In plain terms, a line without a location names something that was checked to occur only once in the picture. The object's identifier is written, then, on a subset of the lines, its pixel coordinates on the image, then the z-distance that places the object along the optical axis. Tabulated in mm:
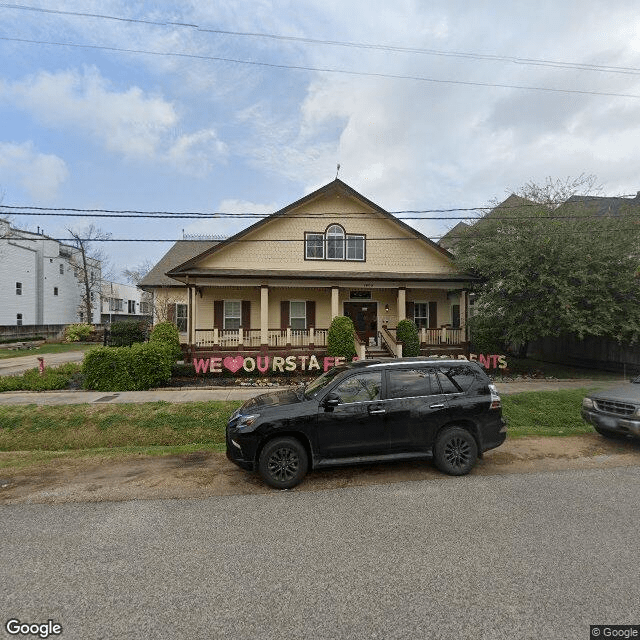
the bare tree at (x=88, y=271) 44312
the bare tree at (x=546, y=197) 15586
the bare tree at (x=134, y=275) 56312
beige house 15484
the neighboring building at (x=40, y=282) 34281
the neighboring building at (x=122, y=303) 53022
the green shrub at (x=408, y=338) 15133
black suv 5160
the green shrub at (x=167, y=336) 13548
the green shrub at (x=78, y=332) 31609
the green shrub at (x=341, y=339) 14211
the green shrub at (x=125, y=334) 23172
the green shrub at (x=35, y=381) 11484
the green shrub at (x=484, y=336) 15234
